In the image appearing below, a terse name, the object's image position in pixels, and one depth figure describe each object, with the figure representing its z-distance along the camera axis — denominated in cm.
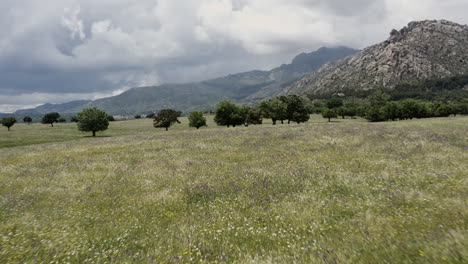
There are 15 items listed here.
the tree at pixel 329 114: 11947
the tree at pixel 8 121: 9614
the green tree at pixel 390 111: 10500
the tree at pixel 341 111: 13938
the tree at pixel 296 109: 8106
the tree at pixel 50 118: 11981
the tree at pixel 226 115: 7719
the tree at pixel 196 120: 8375
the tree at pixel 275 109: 8106
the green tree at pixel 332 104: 19450
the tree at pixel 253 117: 9206
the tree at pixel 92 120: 7062
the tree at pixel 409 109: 10969
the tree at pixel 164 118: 8551
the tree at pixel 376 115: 10515
